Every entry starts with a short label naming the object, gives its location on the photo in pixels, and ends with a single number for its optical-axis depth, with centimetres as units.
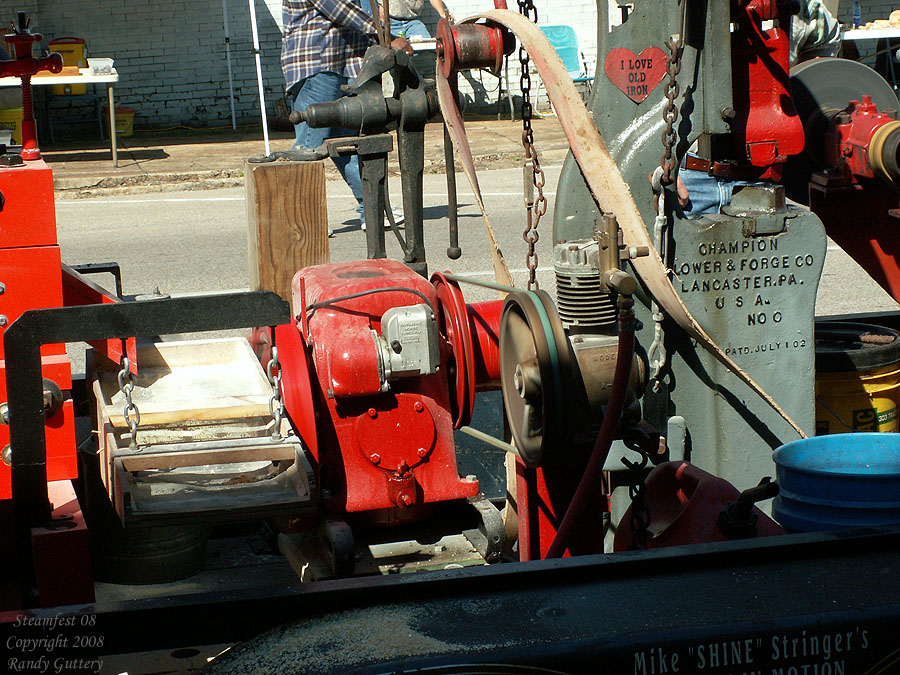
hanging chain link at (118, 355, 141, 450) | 246
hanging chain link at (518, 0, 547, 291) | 269
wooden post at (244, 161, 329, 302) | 366
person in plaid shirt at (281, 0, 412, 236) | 722
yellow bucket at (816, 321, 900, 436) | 309
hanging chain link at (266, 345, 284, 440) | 248
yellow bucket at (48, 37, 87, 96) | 1245
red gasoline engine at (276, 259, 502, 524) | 265
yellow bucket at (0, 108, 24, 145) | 1147
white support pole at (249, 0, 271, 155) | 1037
